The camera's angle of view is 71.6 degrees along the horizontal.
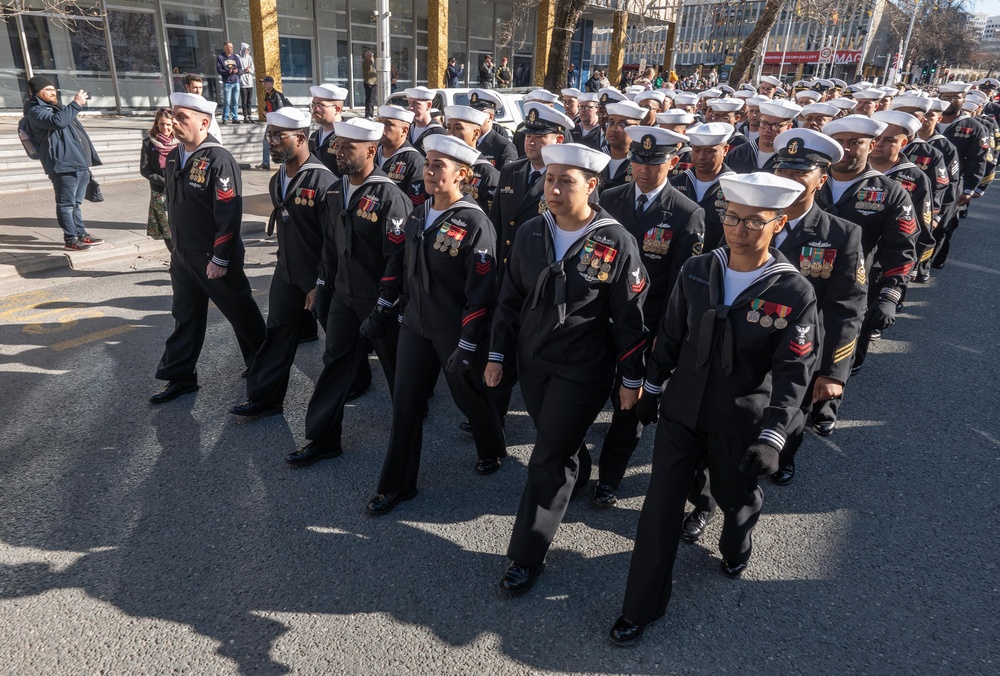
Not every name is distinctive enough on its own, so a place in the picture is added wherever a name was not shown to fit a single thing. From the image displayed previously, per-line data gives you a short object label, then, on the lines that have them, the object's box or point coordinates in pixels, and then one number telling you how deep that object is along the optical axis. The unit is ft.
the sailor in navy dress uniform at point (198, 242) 15.87
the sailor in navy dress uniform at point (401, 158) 19.02
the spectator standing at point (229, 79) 52.85
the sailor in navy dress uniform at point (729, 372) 9.33
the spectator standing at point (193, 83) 25.93
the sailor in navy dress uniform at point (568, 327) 10.78
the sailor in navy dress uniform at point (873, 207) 15.08
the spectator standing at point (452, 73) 75.97
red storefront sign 259.23
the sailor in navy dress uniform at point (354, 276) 13.83
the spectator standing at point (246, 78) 54.85
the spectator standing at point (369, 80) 66.03
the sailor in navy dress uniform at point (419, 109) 26.40
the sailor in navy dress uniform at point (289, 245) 15.51
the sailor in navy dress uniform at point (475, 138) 20.70
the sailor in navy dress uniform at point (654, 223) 13.78
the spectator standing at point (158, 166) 22.22
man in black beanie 26.94
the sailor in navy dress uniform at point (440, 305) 12.26
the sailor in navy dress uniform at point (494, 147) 25.22
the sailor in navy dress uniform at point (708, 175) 16.88
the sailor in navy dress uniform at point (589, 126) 27.81
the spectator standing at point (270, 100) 43.65
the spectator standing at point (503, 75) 85.30
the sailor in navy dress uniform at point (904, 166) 17.80
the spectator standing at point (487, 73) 77.71
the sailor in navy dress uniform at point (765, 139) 22.70
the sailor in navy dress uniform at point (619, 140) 20.28
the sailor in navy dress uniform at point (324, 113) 23.34
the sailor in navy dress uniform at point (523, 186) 17.79
